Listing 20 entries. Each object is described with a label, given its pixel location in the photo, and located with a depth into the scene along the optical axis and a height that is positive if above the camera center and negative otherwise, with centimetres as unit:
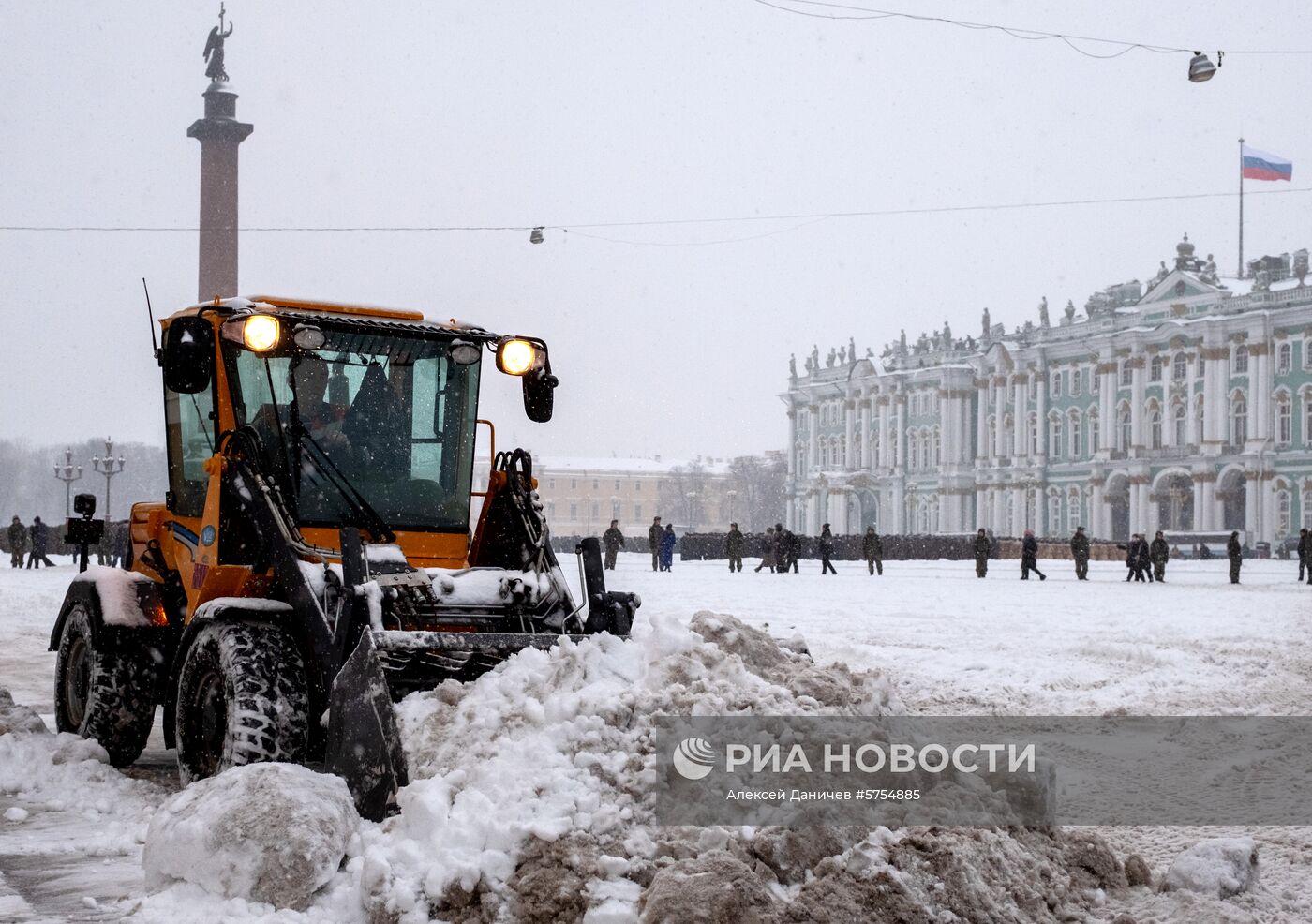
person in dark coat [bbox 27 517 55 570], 4062 -62
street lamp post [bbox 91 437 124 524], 5297 +207
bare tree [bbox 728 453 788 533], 12581 +310
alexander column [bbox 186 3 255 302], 4881 +1190
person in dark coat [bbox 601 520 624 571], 3881 -51
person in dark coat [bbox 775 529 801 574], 4188 -59
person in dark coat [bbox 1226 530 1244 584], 3528 -60
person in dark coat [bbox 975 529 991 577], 4123 -66
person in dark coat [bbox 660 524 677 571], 4203 -69
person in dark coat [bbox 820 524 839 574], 4175 -71
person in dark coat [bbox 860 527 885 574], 4316 -73
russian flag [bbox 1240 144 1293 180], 5616 +1406
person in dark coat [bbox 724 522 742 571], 4269 -68
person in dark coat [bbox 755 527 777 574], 4203 -84
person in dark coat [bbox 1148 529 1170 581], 3659 -70
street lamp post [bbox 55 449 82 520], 5434 +175
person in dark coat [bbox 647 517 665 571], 4159 -42
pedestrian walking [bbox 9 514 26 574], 4075 -79
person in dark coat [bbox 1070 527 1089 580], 3838 -69
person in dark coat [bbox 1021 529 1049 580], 3772 -72
